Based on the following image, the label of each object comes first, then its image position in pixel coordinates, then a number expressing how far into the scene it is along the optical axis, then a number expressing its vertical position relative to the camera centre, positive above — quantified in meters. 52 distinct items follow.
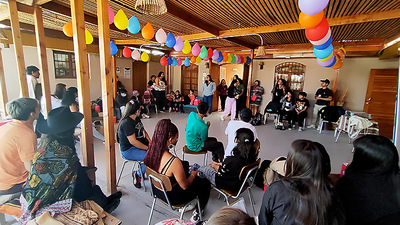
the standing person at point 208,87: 7.64 -0.37
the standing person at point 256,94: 7.63 -0.56
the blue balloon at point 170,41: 3.80 +0.67
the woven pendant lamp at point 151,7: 1.82 +0.65
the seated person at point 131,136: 2.45 -0.74
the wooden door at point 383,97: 5.64 -0.41
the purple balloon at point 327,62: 4.20 +0.40
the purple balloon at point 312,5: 1.89 +0.71
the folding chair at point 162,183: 1.58 -0.85
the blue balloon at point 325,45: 3.04 +0.54
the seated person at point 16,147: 1.58 -0.60
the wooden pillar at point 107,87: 2.12 -0.14
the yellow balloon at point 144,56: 6.02 +0.56
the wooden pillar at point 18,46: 2.60 +0.32
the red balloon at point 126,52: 5.62 +0.62
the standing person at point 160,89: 7.92 -0.51
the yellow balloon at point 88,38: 3.39 +0.58
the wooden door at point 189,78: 9.48 -0.07
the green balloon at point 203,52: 4.99 +0.61
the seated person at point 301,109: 5.96 -0.83
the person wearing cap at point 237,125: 2.68 -0.62
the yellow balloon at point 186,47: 4.51 +0.65
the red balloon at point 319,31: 2.47 +0.61
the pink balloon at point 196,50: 4.72 +0.63
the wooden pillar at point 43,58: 2.49 +0.17
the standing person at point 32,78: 3.67 -0.12
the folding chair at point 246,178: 1.81 -0.91
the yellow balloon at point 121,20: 2.73 +0.73
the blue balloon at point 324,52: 3.36 +0.48
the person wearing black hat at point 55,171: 1.41 -0.71
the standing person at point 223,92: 8.09 -0.56
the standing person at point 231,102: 6.85 -0.80
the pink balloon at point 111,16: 2.66 +0.76
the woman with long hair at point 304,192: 1.04 -0.59
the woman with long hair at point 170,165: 1.65 -0.73
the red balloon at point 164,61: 6.55 +0.48
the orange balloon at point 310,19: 2.25 +0.68
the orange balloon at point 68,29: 2.96 +0.64
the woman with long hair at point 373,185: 1.20 -0.62
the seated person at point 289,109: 6.08 -0.88
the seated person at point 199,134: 2.80 -0.79
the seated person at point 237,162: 1.90 -0.78
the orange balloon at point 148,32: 3.34 +0.71
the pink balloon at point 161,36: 3.62 +0.71
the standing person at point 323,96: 6.00 -0.45
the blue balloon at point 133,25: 3.00 +0.74
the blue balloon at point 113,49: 5.16 +0.65
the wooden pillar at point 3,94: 2.96 -0.35
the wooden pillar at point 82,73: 2.08 +0.00
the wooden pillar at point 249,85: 6.32 -0.21
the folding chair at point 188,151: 2.85 -1.04
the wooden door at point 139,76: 9.05 -0.04
